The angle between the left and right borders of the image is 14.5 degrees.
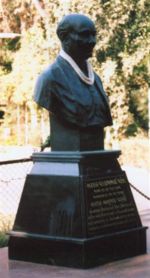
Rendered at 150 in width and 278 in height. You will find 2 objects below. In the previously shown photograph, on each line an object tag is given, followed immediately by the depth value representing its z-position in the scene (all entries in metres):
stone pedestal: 6.24
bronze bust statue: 6.45
